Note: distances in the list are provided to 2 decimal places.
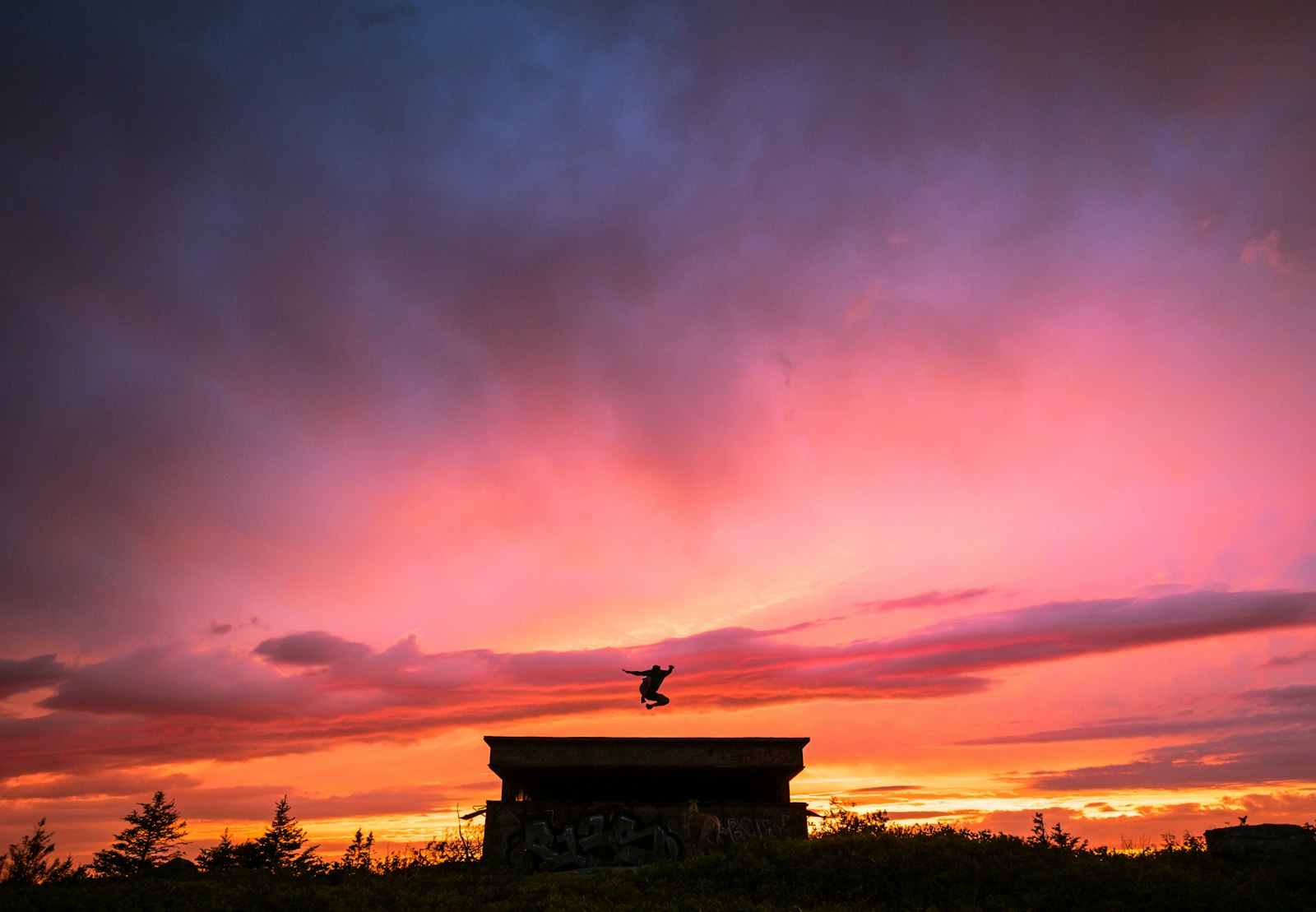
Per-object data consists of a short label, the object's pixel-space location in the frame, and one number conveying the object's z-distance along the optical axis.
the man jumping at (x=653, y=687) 33.62
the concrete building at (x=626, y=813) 28.78
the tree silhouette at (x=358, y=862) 28.40
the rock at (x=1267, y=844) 23.33
